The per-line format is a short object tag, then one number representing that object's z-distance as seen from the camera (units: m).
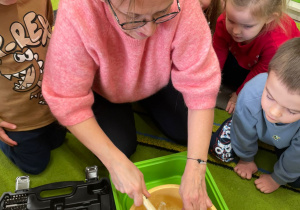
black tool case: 0.88
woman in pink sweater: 0.62
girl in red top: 1.04
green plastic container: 0.86
